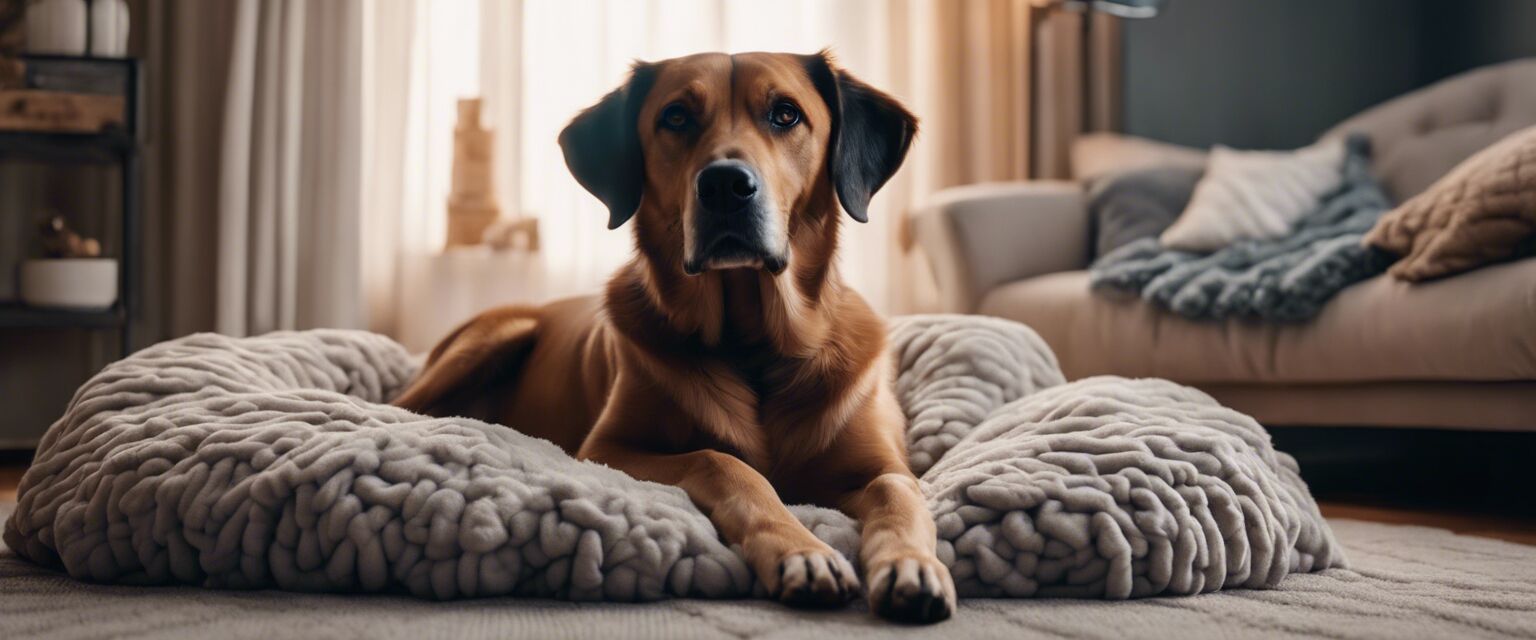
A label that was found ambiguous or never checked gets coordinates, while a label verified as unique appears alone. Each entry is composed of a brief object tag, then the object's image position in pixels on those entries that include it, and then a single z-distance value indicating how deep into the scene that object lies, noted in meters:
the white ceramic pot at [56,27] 3.18
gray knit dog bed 1.26
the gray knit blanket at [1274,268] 2.57
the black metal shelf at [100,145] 3.08
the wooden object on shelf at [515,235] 3.57
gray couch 2.22
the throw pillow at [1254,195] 3.19
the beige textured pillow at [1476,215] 2.22
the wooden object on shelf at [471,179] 3.64
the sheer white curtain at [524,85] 3.90
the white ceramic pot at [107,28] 3.23
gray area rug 1.11
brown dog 1.55
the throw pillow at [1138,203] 3.47
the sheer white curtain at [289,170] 3.55
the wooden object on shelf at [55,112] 3.08
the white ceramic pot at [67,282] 3.07
